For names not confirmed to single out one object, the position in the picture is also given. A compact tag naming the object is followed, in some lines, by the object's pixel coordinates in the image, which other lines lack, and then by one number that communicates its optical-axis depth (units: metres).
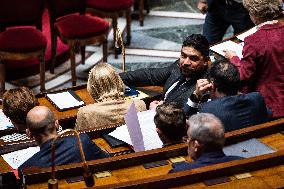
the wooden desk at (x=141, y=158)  6.50
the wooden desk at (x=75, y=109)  8.70
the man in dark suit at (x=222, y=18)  12.21
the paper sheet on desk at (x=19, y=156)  7.50
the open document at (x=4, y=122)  8.50
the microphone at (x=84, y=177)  5.81
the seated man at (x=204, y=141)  6.20
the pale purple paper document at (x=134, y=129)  7.33
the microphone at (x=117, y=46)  9.40
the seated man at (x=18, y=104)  7.84
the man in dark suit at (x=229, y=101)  7.62
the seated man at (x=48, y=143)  6.89
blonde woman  8.28
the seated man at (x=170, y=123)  7.03
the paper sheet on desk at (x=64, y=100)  9.09
